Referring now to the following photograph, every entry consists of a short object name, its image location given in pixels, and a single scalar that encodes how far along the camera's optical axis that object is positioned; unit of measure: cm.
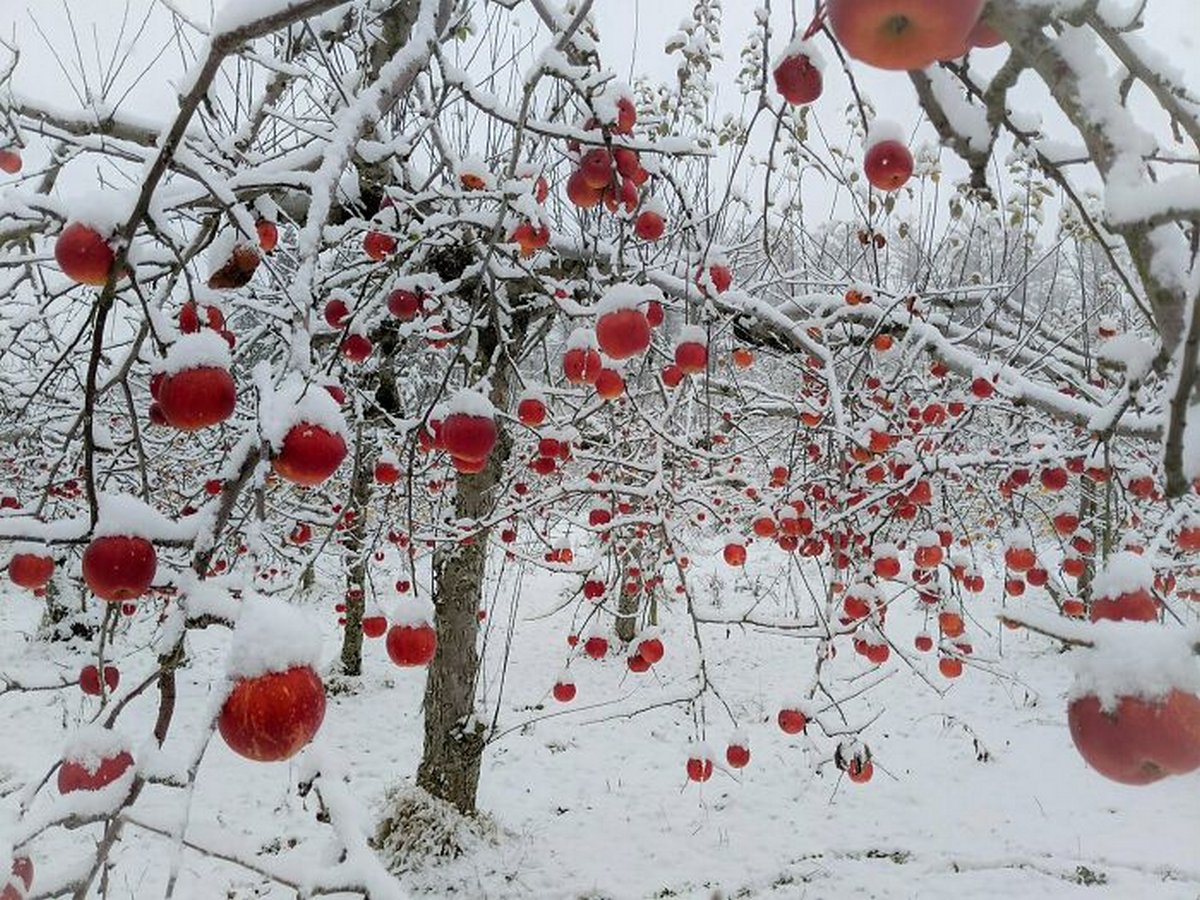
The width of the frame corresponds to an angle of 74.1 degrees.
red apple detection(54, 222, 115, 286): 127
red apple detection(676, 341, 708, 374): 264
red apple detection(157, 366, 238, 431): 125
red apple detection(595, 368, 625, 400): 248
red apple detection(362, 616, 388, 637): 318
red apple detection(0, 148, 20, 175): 276
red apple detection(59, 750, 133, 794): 106
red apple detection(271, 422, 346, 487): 114
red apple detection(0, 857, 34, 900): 93
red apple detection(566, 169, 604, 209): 219
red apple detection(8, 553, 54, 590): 181
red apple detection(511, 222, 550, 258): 235
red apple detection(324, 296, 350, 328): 319
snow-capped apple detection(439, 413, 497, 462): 203
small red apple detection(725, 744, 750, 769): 355
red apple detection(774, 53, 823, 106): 152
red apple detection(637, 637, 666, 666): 378
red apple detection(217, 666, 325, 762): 95
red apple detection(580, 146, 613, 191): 211
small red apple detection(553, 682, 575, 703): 430
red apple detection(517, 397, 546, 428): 304
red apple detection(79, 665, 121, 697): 160
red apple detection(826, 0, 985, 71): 71
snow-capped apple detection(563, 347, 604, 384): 252
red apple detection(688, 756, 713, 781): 362
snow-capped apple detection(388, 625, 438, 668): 222
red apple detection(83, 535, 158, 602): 117
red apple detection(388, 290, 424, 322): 288
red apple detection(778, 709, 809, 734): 334
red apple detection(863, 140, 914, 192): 181
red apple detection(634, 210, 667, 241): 246
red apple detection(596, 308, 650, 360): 202
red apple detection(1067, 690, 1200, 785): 79
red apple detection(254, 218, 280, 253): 221
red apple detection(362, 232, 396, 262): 291
